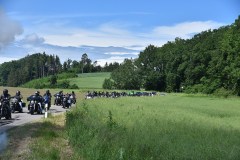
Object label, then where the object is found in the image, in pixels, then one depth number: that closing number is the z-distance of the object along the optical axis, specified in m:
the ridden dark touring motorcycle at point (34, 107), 29.98
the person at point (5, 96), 25.55
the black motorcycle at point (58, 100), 44.12
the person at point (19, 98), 30.66
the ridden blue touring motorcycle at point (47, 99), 33.36
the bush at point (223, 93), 88.95
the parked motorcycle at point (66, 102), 39.66
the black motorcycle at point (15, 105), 30.83
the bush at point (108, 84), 155.12
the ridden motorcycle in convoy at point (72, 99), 42.26
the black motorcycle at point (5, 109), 24.48
